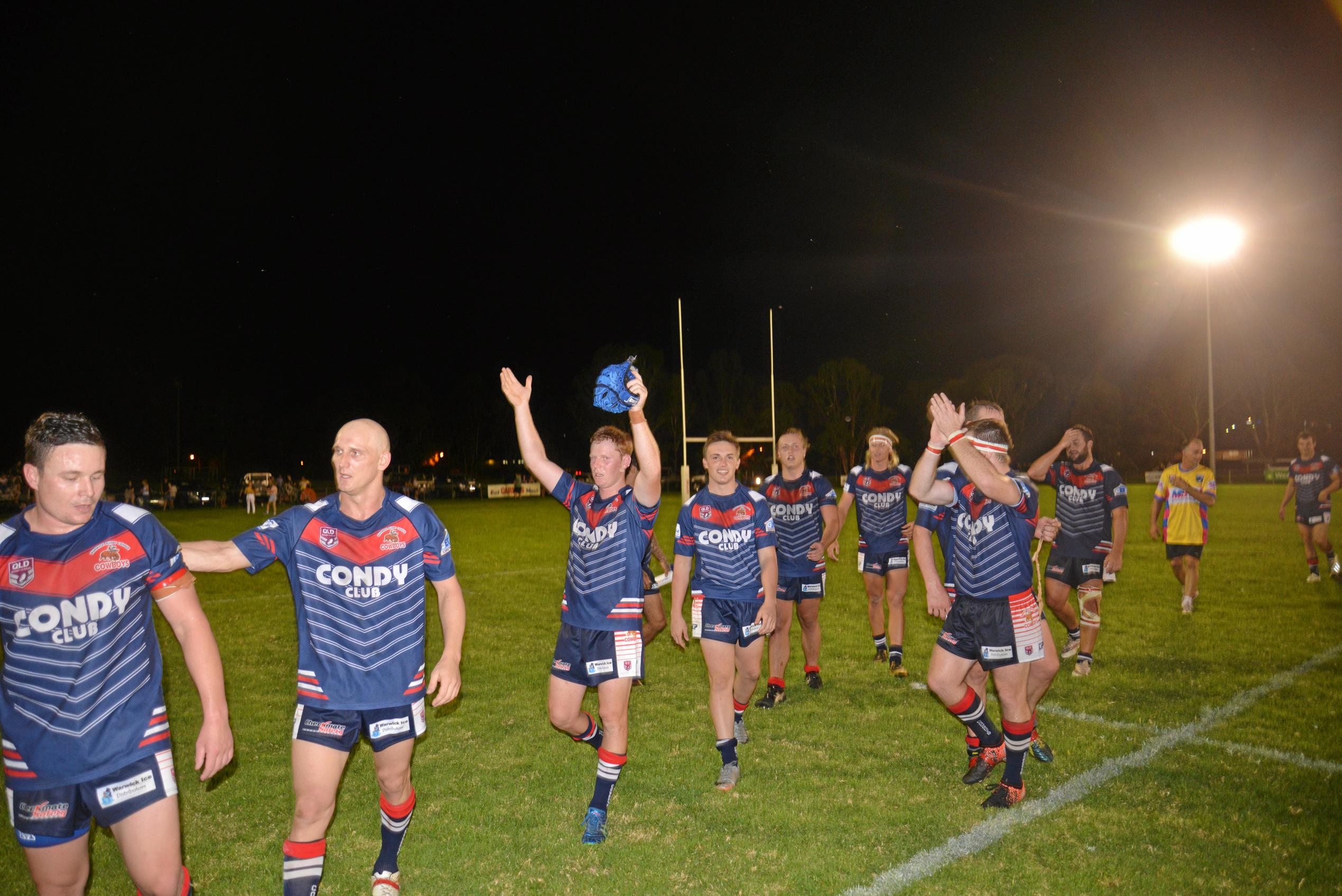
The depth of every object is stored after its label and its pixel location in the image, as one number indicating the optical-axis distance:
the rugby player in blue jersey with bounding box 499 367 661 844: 4.69
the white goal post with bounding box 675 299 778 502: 28.51
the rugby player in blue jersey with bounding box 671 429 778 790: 5.51
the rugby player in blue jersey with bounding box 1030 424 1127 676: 8.00
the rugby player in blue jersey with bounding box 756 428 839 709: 7.67
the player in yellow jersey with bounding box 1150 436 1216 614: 10.77
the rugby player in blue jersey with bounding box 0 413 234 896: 2.86
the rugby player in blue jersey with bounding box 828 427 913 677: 8.47
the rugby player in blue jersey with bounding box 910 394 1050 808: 5.01
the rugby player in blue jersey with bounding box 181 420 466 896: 3.52
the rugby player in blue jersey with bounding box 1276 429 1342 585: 13.30
